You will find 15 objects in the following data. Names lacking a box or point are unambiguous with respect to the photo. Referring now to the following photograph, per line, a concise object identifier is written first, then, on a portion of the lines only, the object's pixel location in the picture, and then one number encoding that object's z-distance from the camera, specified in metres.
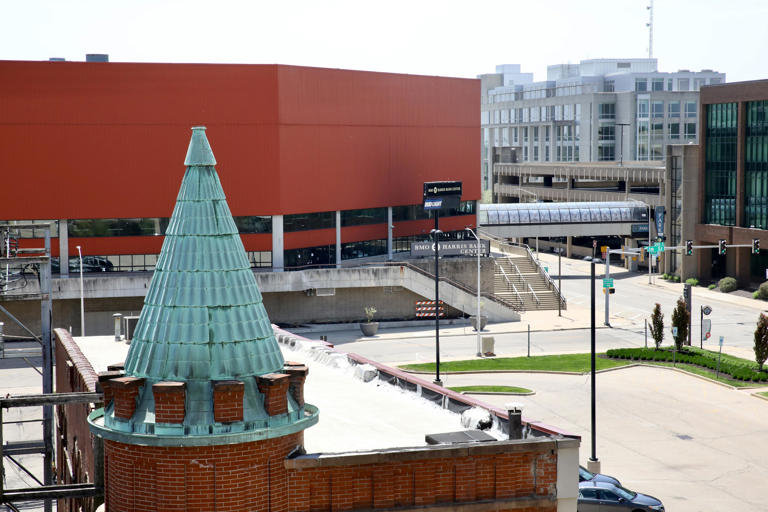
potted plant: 70.06
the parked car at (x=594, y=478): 34.50
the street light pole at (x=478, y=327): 62.33
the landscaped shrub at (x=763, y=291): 83.75
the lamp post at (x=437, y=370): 50.72
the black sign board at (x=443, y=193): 75.31
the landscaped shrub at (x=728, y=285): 88.62
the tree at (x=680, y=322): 59.34
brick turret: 15.54
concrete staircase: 80.81
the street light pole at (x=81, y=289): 60.18
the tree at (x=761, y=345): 54.50
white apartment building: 152.12
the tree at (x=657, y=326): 60.03
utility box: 62.00
